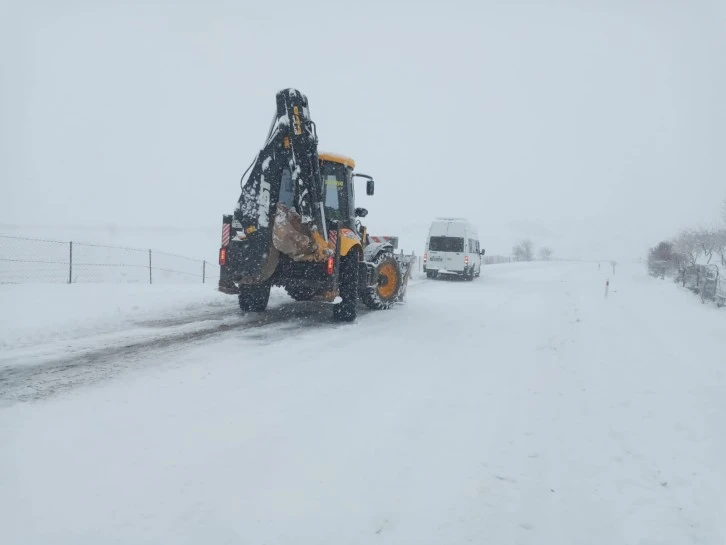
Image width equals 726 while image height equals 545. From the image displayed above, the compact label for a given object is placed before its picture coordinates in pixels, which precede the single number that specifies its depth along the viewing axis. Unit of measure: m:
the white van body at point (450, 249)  22.05
